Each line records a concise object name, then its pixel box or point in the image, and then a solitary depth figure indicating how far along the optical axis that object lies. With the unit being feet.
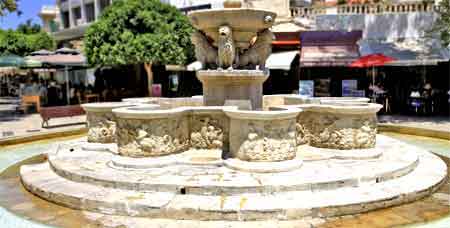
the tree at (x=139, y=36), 55.67
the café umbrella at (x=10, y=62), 55.26
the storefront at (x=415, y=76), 50.85
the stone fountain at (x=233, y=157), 16.52
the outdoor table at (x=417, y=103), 50.44
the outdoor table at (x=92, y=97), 63.13
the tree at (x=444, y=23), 43.88
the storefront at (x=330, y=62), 53.11
